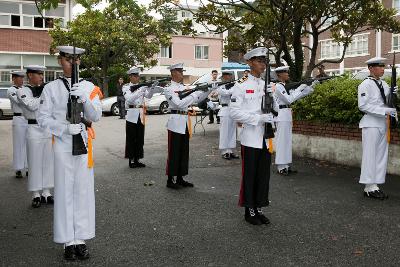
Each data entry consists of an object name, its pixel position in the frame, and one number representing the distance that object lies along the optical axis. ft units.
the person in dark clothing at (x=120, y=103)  81.72
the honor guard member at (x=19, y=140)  31.96
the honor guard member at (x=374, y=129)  25.73
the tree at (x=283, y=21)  40.32
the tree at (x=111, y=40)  98.68
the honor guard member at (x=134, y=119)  35.68
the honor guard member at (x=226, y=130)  40.16
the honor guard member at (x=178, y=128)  28.60
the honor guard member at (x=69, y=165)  16.81
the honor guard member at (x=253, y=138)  21.29
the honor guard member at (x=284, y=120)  31.81
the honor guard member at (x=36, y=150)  25.35
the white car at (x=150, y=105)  89.04
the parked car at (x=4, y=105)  82.07
